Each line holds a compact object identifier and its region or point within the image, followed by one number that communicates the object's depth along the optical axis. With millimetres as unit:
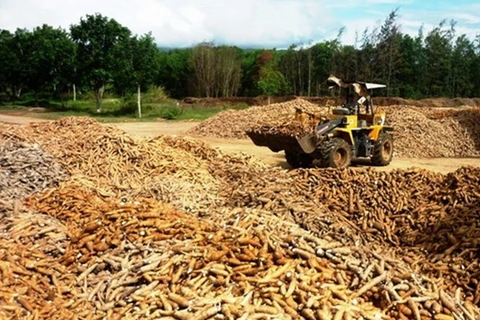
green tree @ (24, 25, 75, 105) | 41109
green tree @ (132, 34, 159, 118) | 36188
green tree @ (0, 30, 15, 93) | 45300
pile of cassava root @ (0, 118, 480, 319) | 5211
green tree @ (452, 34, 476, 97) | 42656
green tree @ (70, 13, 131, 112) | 35219
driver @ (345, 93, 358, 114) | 13250
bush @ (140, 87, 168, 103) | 44588
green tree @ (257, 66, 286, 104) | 47906
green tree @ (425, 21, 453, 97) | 42500
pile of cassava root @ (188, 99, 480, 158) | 18125
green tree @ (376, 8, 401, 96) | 38134
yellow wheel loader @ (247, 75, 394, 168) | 12562
